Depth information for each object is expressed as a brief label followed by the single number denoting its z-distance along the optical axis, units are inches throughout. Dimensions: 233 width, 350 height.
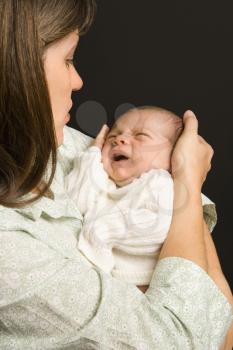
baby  42.7
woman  36.6
